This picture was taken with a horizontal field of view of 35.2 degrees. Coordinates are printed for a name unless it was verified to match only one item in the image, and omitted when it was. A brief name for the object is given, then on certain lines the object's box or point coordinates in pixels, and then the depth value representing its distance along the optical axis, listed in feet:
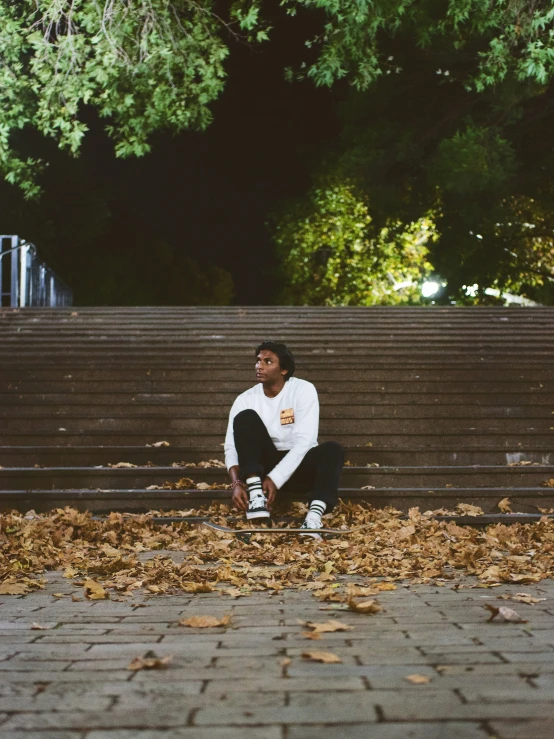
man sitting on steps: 18.02
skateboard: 16.93
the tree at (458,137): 38.55
